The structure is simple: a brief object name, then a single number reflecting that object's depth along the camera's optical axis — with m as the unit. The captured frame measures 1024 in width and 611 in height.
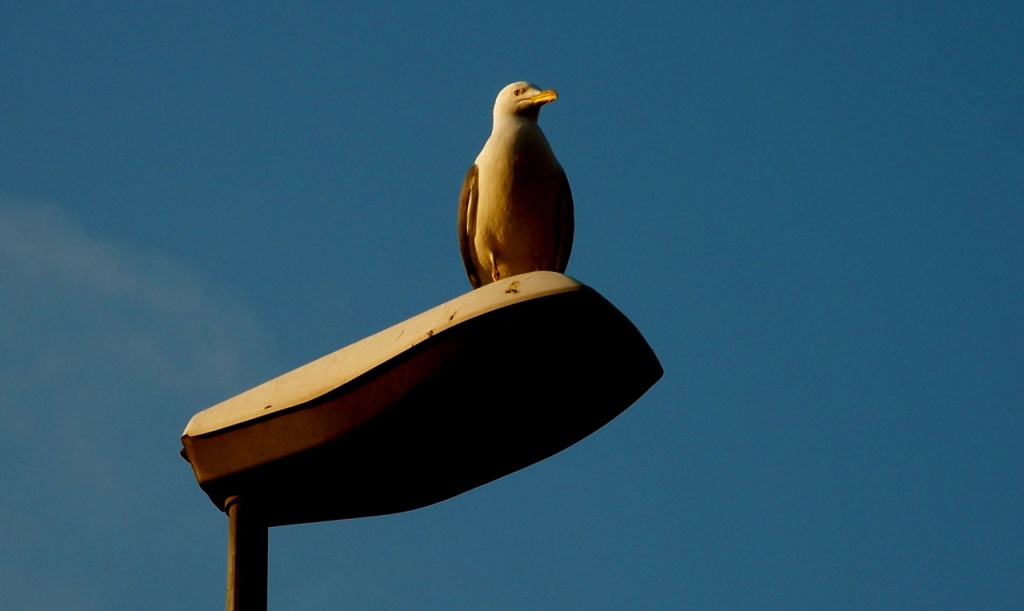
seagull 11.26
